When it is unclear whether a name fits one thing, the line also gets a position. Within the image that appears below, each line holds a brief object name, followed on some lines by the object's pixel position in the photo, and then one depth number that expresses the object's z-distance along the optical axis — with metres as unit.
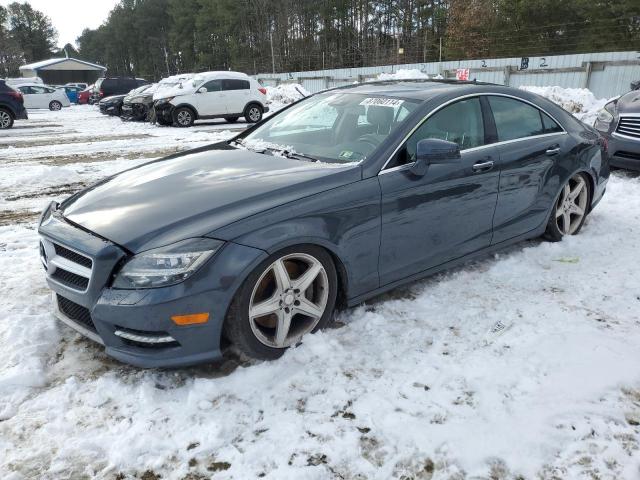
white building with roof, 68.81
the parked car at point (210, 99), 16.84
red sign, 20.08
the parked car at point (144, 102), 18.77
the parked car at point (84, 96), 36.47
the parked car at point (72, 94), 38.44
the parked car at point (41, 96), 29.55
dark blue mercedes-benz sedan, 2.57
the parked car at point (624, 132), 7.12
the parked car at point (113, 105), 22.72
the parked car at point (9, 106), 17.38
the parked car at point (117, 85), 29.06
